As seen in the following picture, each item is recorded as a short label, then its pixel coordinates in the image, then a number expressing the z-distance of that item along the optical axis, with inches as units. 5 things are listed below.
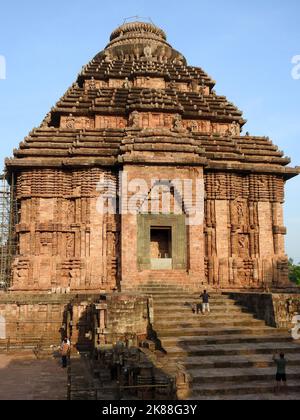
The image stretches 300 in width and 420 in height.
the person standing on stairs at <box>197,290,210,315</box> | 676.3
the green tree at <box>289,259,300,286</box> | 2402.8
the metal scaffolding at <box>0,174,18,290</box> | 992.4
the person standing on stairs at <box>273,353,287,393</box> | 440.0
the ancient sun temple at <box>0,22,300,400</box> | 877.8
